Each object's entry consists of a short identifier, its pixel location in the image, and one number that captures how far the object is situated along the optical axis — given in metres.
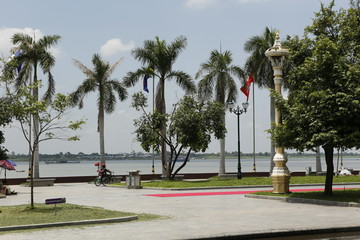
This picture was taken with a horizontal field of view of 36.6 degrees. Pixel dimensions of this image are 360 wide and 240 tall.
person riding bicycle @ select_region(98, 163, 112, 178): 39.05
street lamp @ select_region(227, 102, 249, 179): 39.94
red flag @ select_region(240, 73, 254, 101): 46.09
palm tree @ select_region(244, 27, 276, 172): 46.12
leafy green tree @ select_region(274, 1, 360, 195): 20.50
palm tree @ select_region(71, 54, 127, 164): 44.12
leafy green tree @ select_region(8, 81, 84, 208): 19.09
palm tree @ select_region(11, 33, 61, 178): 41.84
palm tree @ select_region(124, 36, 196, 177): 42.66
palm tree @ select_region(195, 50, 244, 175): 46.28
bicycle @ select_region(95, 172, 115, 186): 38.44
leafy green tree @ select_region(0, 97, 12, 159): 20.70
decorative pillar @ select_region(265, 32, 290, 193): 24.62
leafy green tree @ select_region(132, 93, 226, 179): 38.72
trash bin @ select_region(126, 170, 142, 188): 33.53
